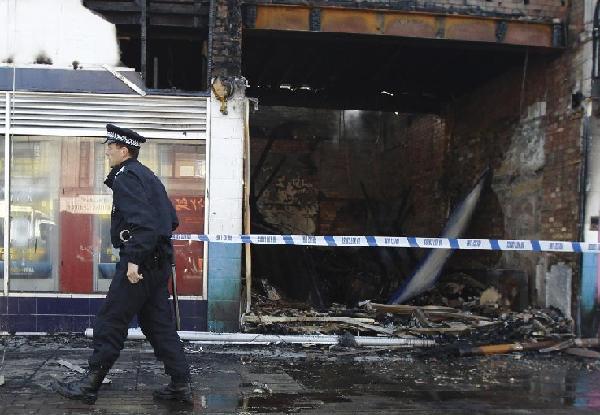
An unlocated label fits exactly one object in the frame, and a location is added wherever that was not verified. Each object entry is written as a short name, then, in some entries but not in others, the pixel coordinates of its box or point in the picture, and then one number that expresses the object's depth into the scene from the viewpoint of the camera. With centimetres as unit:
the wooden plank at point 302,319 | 798
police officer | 477
